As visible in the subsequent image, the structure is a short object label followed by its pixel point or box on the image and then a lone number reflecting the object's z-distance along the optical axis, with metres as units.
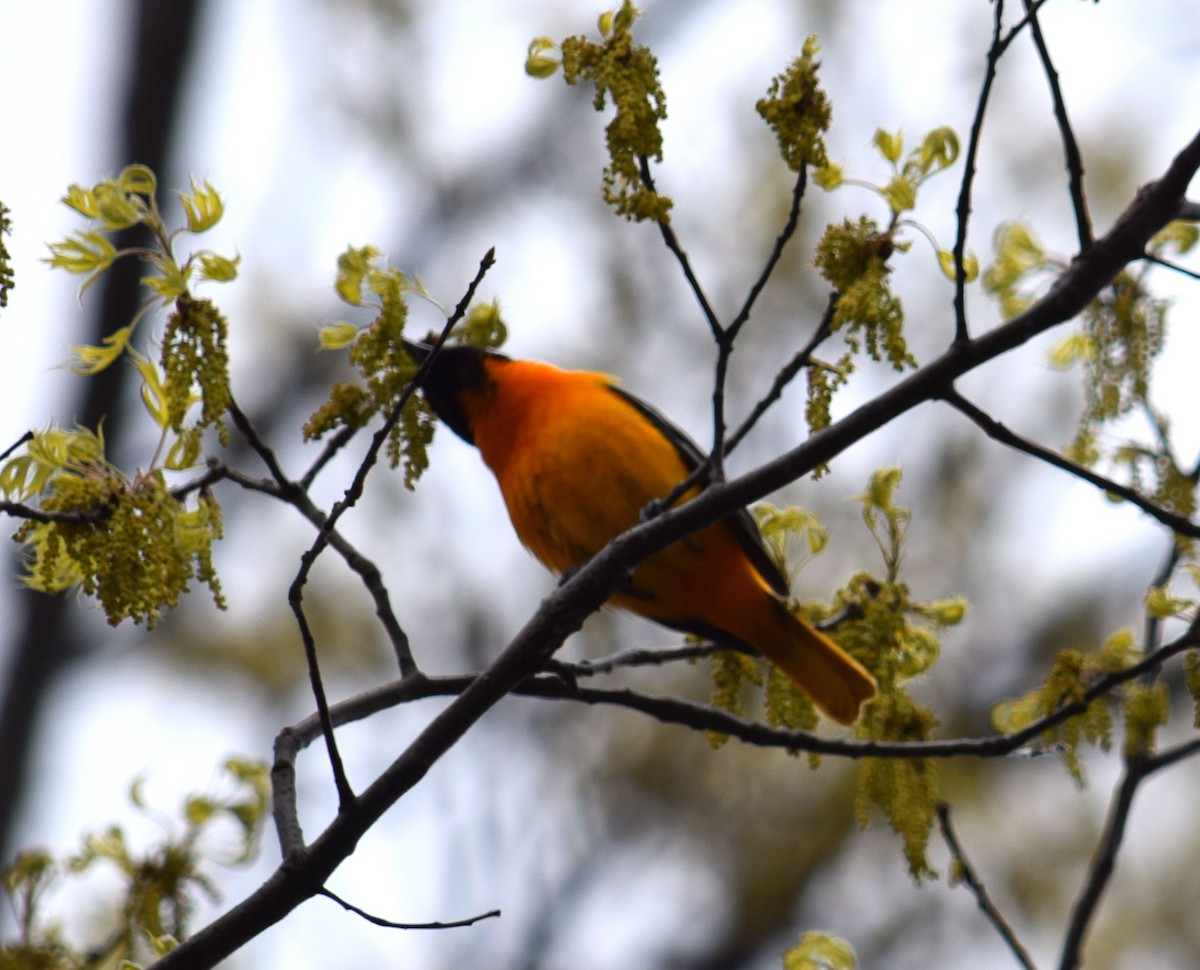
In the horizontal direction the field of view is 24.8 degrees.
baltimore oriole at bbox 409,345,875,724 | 8.00
